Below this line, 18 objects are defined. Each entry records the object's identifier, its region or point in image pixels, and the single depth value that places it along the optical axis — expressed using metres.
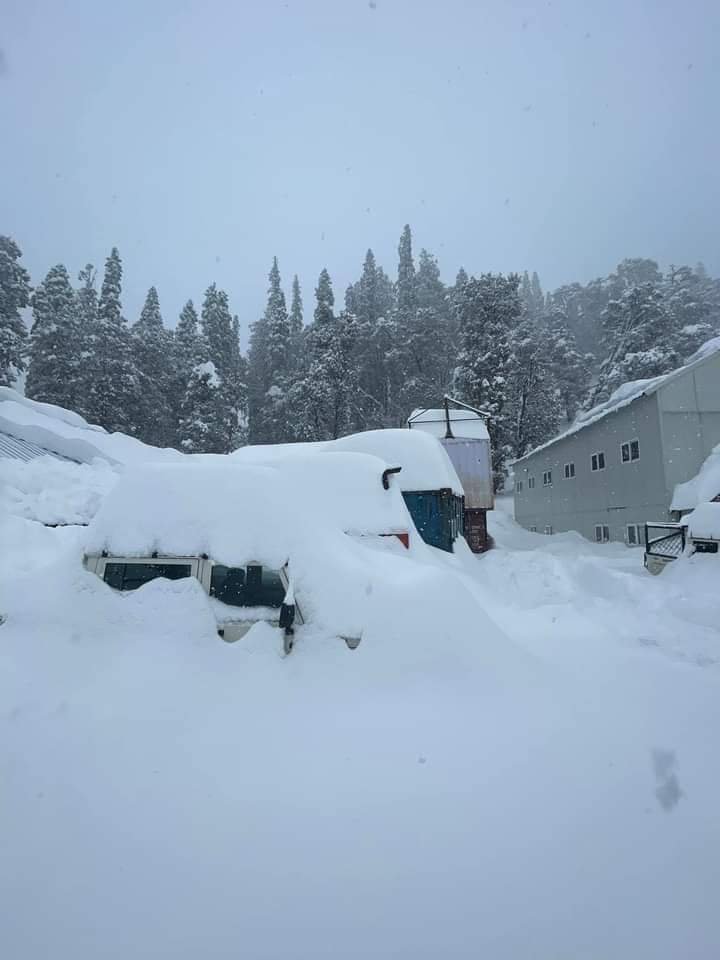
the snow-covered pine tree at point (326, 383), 33.88
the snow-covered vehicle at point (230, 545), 4.07
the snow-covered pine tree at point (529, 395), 32.00
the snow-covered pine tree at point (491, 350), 31.83
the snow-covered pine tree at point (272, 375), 37.00
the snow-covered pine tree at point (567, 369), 40.66
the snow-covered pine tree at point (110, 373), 29.06
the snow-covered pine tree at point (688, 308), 36.56
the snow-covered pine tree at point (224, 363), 31.42
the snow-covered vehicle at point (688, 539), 8.92
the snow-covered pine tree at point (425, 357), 39.00
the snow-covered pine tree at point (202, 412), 29.73
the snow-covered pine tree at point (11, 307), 23.78
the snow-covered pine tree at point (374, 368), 39.50
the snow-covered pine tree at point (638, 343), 32.47
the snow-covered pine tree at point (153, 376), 32.12
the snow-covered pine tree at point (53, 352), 28.39
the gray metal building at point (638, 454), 15.38
